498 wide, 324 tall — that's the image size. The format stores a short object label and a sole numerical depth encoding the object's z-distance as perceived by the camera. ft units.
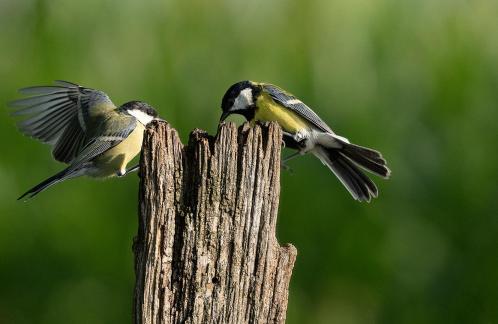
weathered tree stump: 15.71
